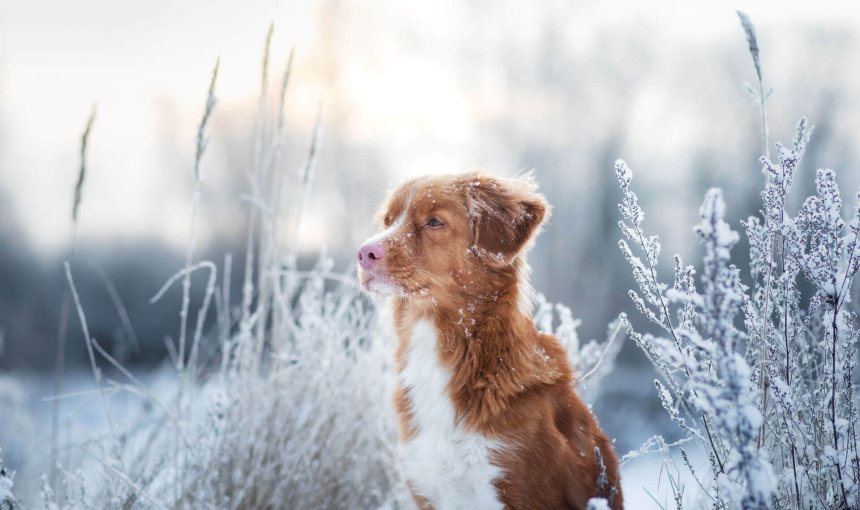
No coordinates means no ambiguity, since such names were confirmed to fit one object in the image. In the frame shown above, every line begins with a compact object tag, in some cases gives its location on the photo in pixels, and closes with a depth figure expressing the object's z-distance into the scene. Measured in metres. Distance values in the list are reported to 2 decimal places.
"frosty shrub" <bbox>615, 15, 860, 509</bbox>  1.88
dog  2.37
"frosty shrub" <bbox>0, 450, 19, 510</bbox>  2.06
